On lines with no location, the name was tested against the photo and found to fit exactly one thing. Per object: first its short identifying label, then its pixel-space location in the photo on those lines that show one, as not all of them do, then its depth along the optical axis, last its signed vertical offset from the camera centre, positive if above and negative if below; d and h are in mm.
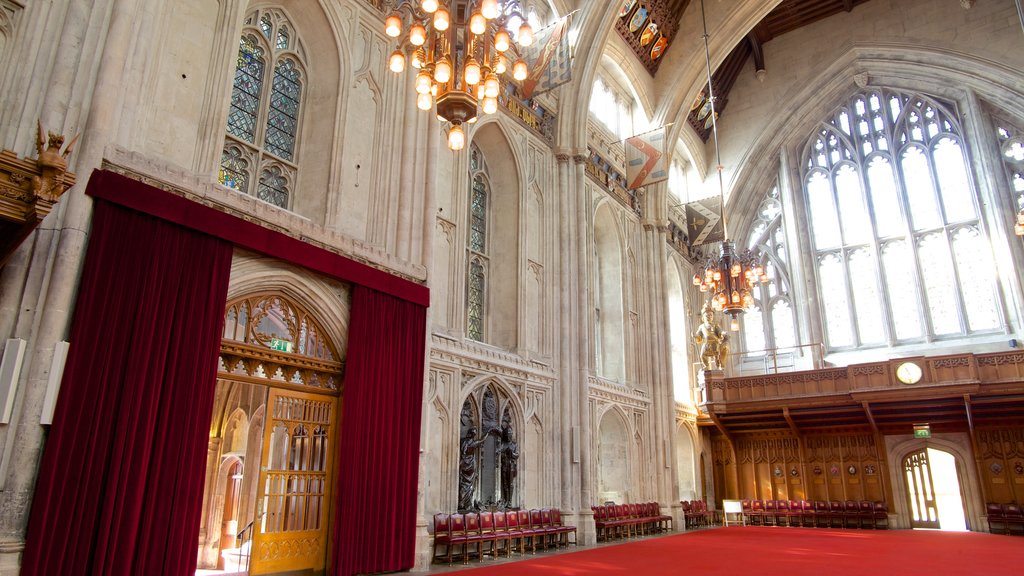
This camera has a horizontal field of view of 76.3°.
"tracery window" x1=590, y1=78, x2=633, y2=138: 17266 +9696
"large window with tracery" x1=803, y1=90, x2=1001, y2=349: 18719 +7570
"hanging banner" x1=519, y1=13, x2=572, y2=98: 11078 +7015
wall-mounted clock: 15055 +2461
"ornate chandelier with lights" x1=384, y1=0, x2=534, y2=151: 6539 +4298
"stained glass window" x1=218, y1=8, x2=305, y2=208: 8594 +4867
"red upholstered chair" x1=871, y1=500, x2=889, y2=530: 16234 -810
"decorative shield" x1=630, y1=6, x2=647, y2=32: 18047 +12334
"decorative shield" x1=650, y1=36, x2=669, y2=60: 19083 +12218
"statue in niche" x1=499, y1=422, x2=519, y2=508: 11453 +275
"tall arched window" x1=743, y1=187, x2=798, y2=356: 21125 +6061
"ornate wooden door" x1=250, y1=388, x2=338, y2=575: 7478 -157
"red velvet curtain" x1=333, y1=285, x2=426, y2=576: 7973 +477
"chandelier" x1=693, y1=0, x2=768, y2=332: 14312 +4340
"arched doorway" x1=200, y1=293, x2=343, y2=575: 7488 +691
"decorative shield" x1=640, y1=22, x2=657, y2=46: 18516 +12238
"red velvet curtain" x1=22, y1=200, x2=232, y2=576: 5414 +565
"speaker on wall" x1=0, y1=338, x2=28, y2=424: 5223 +755
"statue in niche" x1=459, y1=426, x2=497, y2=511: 10562 +155
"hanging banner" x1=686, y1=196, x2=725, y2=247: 18953 +7475
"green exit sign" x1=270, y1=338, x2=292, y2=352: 7895 +1534
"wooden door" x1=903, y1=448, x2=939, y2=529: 16367 -200
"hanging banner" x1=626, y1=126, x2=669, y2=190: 15125 +7231
